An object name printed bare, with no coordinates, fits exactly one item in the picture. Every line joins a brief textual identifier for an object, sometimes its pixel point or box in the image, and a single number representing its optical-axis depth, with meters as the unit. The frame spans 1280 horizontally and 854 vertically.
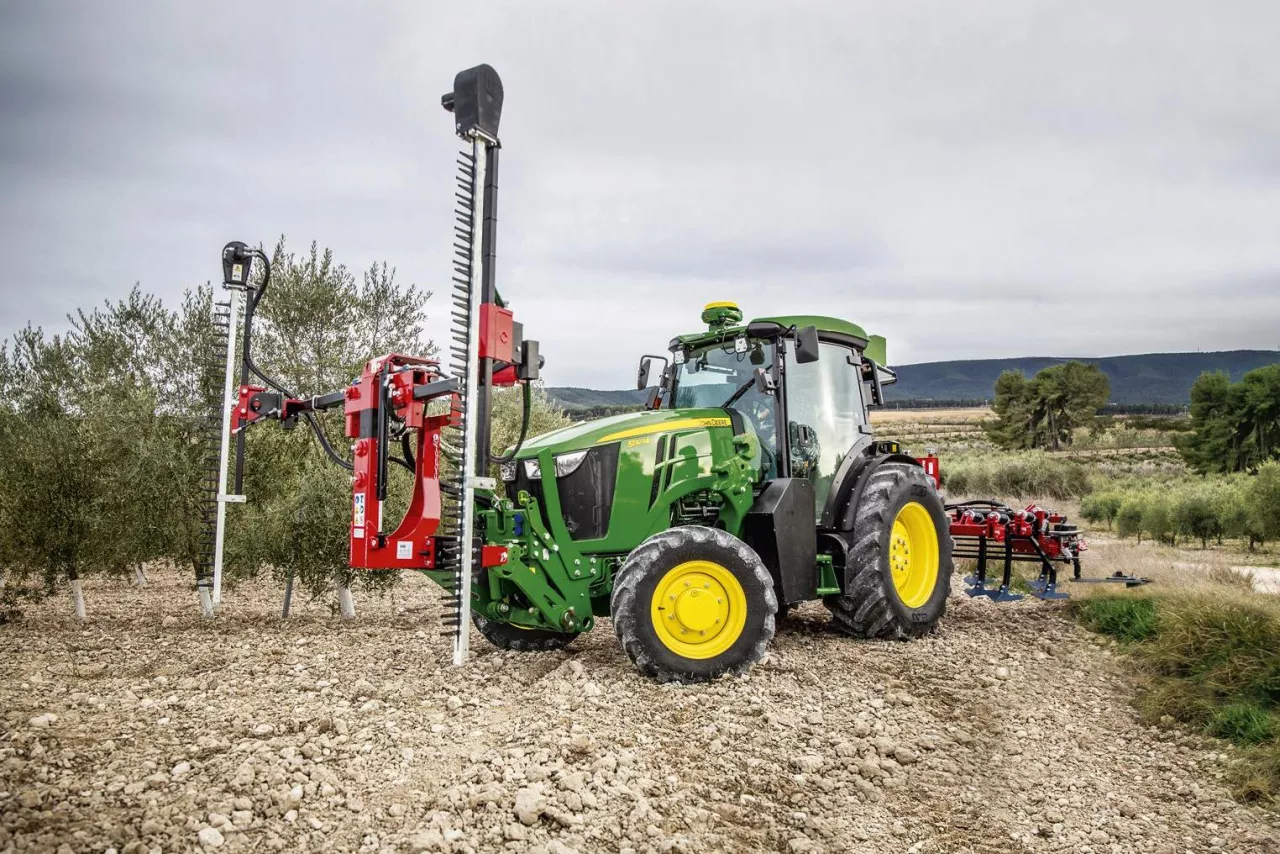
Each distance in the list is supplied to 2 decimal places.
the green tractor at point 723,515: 5.62
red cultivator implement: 8.60
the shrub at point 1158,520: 21.31
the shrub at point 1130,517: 22.58
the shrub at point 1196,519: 21.11
